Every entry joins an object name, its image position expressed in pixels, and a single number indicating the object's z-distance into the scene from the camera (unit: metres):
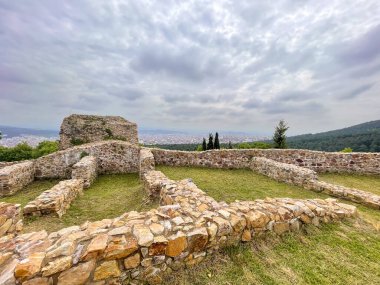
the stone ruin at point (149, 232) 2.51
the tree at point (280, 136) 37.22
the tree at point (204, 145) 43.55
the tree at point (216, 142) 42.19
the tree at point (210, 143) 42.69
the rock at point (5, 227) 3.77
